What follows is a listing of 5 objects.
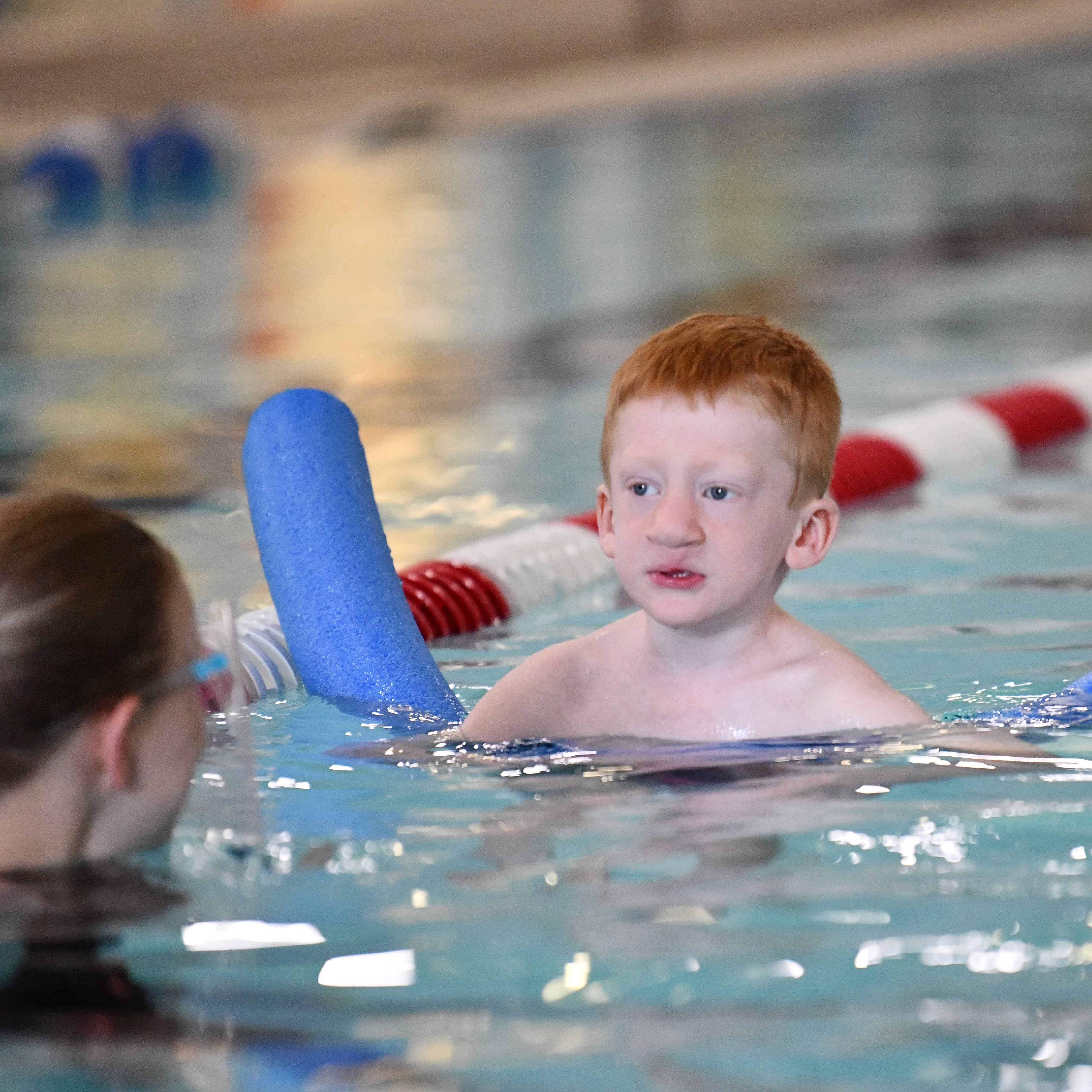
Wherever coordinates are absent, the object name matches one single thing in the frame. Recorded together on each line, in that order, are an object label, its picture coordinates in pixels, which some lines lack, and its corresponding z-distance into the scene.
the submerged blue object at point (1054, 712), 5.43
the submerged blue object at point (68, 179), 25.75
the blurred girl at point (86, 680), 3.66
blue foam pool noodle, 5.86
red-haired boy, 5.03
